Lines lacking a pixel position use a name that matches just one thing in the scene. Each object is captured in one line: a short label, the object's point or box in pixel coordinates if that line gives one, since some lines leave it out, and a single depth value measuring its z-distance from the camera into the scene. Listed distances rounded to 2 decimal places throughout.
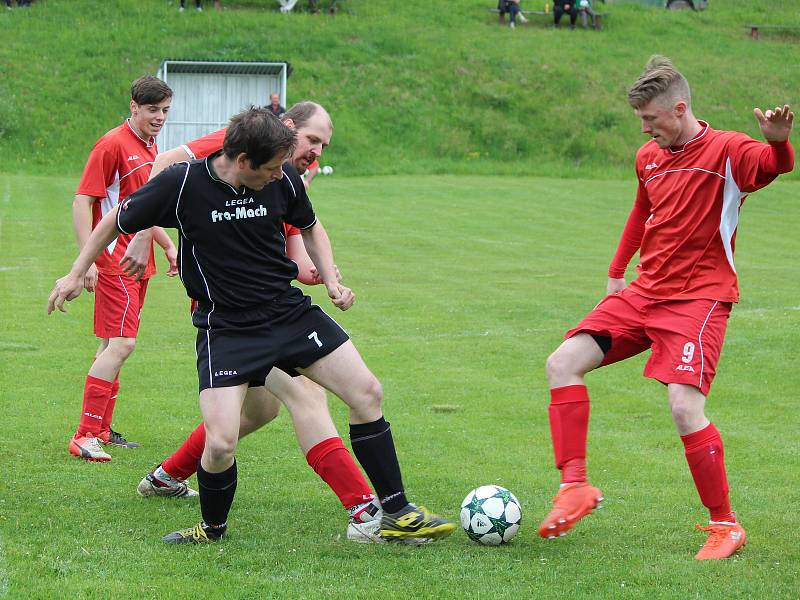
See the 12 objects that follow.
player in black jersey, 5.03
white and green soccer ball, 5.19
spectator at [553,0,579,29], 43.69
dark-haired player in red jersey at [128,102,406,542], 5.36
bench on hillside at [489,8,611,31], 44.06
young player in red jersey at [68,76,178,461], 7.04
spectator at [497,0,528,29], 43.66
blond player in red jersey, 5.12
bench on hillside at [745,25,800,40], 45.66
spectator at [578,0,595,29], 43.78
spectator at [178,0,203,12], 40.41
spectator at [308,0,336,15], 42.69
